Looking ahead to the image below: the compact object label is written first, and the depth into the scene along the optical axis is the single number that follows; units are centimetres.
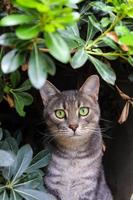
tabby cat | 76
